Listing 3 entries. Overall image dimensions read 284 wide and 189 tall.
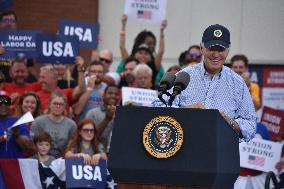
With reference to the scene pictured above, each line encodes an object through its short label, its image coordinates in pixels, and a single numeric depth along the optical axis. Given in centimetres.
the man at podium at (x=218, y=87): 678
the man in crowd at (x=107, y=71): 1315
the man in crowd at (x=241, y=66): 1320
